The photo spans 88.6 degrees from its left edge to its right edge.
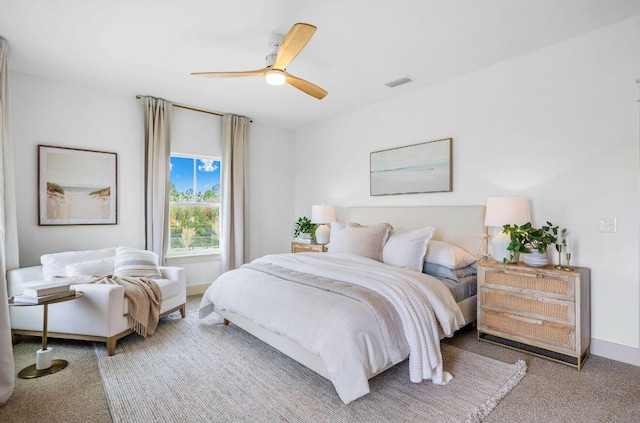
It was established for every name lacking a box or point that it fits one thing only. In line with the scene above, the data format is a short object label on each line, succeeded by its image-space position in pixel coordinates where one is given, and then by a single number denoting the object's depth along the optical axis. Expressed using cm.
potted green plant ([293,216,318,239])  508
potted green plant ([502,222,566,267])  273
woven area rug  192
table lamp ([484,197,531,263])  294
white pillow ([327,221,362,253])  381
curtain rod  456
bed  201
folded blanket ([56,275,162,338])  292
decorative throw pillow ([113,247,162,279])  331
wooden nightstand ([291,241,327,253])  471
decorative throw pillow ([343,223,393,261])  350
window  479
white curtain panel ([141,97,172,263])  429
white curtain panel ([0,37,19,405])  292
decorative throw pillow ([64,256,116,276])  312
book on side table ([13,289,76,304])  232
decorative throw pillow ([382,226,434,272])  318
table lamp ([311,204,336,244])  481
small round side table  233
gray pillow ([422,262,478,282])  314
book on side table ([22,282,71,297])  233
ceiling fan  228
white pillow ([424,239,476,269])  314
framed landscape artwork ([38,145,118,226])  370
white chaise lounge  271
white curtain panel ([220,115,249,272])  498
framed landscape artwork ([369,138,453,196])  380
